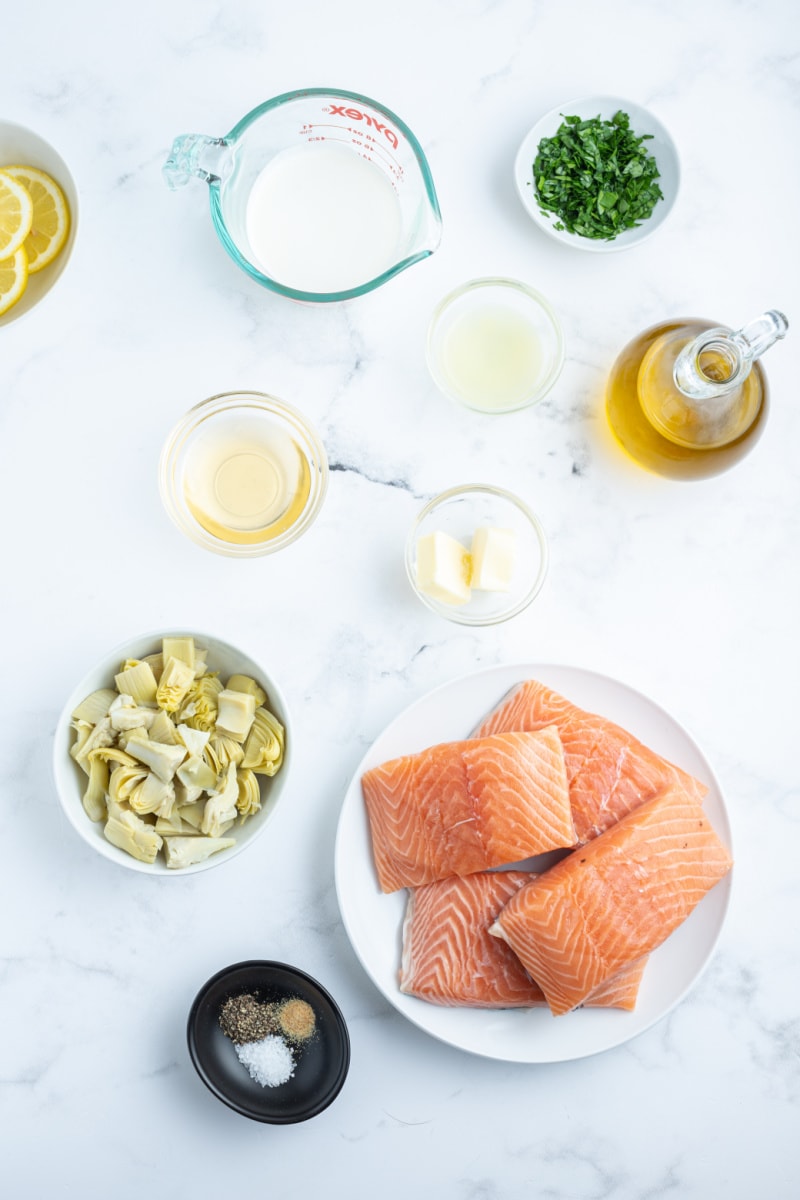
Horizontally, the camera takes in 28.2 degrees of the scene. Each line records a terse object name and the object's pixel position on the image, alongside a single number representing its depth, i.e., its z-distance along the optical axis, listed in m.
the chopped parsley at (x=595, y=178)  0.89
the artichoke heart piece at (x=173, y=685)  0.83
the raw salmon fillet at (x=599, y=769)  0.86
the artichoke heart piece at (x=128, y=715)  0.83
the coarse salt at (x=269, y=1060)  0.86
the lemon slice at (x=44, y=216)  0.88
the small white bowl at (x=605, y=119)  0.90
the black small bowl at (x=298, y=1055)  0.85
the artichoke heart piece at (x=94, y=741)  0.83
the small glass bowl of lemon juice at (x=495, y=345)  0.89
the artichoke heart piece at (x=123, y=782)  0.82
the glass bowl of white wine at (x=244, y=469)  0.88
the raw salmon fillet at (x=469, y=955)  0.85
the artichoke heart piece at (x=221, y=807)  0.83
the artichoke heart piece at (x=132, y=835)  0.82
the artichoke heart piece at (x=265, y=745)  0.84
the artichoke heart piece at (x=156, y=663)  0.85
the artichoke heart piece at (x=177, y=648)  0.85
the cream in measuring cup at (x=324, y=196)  0.87
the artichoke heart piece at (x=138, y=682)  0.84
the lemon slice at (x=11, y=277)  0.87
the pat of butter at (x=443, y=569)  0.86
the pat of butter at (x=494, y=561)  0.87
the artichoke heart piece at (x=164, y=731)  0.83
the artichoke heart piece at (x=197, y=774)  0.83
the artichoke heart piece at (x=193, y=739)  0.83
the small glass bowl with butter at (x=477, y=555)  0.87
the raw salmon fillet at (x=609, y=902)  0.83
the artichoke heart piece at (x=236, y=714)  0.84
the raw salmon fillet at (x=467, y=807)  0.84
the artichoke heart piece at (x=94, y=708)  0.84
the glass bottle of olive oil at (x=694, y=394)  0.83
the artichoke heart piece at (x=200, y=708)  0.85
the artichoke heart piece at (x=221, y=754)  0.84
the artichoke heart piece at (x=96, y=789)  0.83
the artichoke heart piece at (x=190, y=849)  0.83
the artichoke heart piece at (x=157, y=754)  0.82
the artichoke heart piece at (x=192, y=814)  0.84
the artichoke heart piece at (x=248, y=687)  0.85
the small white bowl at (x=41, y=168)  0.86
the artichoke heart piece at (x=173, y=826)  0.84
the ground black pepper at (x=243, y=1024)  0.86
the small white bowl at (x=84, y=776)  0.83
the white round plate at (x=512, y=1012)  0.86
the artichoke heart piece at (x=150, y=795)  0.83
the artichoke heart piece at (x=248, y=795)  0.84
